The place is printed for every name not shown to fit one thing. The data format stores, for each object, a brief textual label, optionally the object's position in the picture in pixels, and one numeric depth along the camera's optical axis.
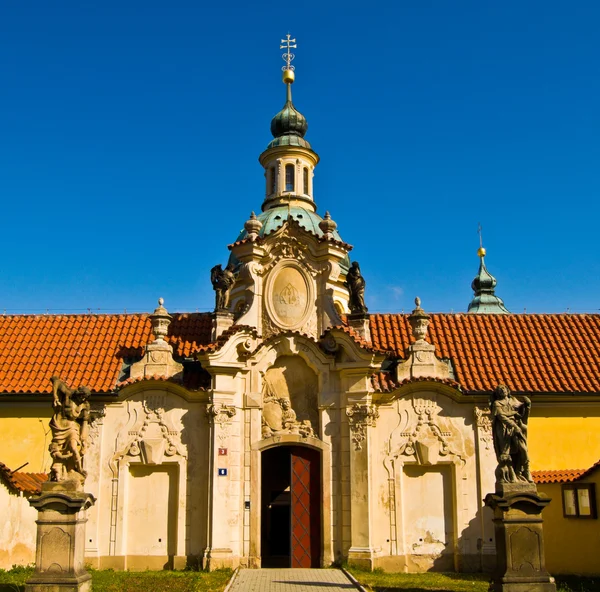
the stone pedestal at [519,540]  15.34
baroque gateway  21.33
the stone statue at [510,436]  16.23
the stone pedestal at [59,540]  15.15
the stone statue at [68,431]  16.09
